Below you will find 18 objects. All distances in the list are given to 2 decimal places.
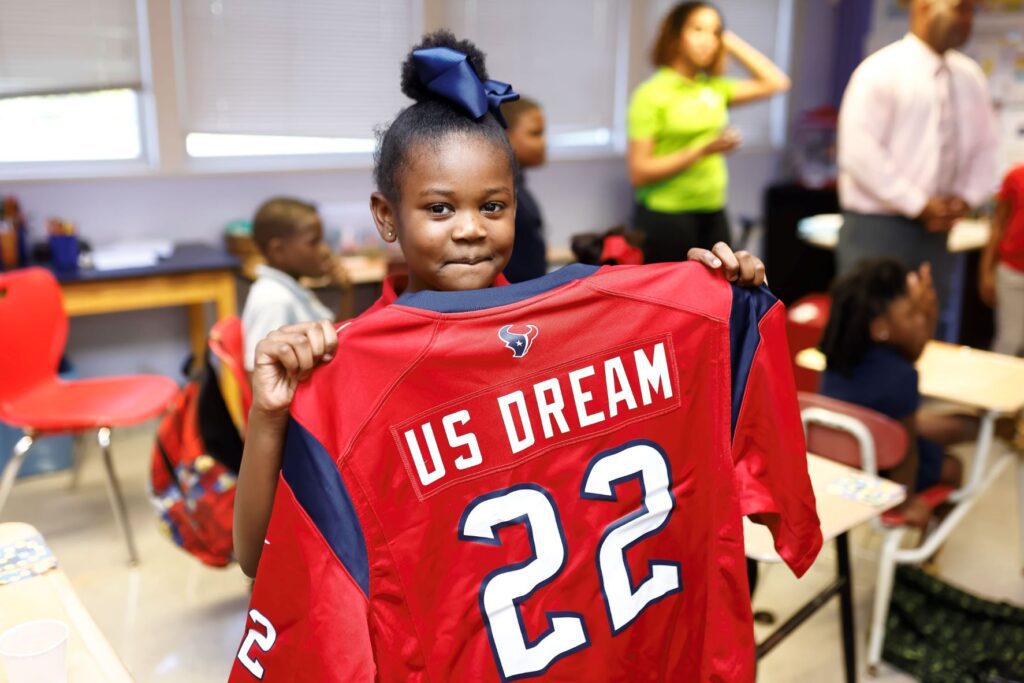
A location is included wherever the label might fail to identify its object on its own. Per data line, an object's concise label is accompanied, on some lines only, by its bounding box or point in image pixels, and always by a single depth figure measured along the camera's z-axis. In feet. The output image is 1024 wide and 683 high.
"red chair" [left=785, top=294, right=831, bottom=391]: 10.97
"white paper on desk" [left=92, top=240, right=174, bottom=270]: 12.34
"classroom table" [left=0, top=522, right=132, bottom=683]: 3.89
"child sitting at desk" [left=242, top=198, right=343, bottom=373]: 8.55
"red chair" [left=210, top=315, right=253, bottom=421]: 7.64
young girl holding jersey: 3.34
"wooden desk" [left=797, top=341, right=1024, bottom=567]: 8.18
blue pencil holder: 12.19
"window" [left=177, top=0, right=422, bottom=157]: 14.02
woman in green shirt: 11.49
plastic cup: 3.60
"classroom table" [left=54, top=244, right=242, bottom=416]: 11.80
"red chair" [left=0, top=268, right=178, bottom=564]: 9.34
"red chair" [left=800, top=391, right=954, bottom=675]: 7.40
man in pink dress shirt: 9.84
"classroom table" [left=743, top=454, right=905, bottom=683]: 5.67
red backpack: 7.61
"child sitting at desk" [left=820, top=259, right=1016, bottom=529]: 7.86
